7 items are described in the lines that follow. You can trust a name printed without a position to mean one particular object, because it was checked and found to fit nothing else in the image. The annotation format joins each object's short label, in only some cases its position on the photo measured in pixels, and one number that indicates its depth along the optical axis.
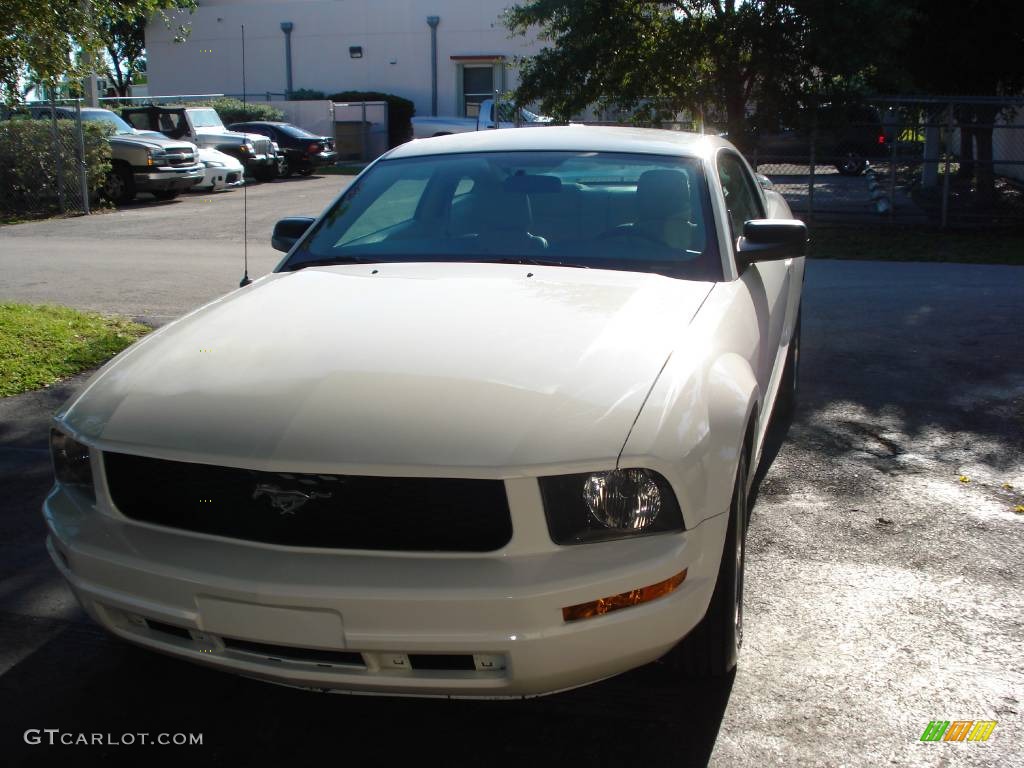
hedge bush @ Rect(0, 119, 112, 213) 17.92
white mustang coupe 2.52
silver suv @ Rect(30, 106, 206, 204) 19.69
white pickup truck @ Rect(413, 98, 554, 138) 31.32
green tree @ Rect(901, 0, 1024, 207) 15.54
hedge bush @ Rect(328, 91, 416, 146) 35.06
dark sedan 26.84
